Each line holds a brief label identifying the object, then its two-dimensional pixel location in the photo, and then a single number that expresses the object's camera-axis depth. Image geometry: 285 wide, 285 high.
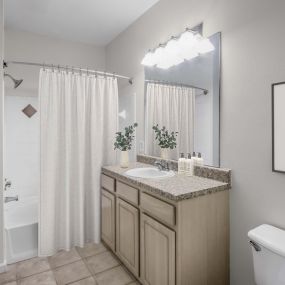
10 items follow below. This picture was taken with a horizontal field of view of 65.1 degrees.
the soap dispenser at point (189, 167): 1.89
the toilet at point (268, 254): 1.18
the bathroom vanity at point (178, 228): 1.40
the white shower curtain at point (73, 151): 2.23
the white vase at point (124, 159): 2.40
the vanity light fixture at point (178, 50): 1.82
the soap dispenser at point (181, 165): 1.93
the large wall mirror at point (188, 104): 1.78
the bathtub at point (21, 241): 2.20
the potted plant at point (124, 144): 2.41
